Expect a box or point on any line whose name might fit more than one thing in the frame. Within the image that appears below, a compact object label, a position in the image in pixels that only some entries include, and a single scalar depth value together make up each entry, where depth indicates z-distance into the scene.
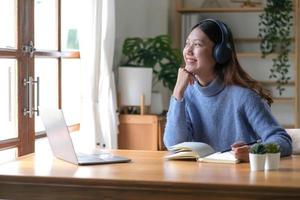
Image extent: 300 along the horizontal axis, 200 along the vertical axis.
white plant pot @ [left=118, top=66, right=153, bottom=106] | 5.87
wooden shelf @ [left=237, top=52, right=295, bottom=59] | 7.03
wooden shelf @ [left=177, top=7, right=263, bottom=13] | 7.03
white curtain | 5.60
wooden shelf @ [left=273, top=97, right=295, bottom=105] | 7.09
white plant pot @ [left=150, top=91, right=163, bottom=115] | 6.18
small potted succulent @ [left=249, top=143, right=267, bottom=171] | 2.60
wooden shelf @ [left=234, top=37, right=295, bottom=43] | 7.24
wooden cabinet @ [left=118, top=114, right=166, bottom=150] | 5.86
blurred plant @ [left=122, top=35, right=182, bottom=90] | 6.17
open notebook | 2.85
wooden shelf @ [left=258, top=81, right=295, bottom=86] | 7.18
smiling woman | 3.22
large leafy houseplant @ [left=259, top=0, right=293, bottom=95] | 6.84
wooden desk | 2.28
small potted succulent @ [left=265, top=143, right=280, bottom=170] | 2.62
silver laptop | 2.77
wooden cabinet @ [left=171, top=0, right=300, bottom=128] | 7.19
